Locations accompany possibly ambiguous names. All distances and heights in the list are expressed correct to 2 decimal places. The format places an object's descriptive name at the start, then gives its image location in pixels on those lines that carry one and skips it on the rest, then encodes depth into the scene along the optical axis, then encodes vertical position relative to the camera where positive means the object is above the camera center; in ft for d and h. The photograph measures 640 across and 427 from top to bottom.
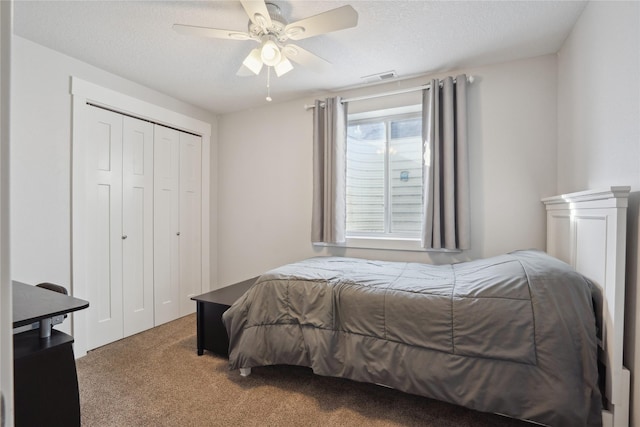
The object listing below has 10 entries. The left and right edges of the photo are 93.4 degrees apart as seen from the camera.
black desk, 3.56 -1.96
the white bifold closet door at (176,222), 10.29 -0.38
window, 9.52 +1.25
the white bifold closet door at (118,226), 8.45 -0.44
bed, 4.32 -1.97
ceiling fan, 5.06 +3.30
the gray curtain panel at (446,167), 8.09 +1.23
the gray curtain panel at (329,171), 9.68 +1.33
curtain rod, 8.51 +3.63
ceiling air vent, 8.76 +4.04
